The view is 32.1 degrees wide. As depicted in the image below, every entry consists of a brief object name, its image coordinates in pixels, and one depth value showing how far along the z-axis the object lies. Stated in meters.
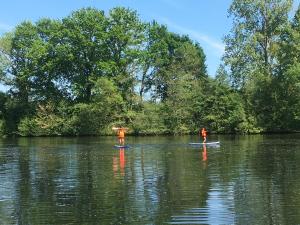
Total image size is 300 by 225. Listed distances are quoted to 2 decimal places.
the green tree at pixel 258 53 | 75.69
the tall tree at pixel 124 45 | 86.44
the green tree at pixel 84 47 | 86.69
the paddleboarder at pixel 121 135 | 49.74
